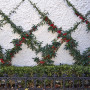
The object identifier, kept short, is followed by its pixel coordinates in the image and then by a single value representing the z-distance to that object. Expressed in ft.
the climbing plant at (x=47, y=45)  14.88
